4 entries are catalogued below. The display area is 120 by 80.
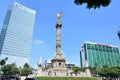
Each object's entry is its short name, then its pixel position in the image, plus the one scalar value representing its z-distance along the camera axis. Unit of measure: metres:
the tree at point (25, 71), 47.98
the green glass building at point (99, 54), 89.26
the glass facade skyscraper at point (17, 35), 91.05
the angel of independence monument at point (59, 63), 28.62
